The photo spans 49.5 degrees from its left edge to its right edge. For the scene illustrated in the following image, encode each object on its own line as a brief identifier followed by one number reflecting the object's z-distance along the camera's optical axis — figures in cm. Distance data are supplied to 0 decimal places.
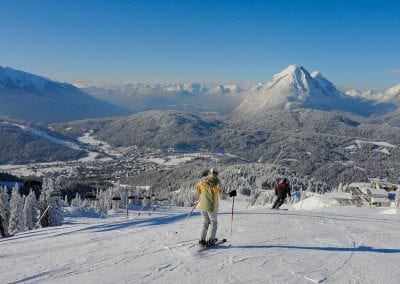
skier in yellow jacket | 1311
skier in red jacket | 2655
